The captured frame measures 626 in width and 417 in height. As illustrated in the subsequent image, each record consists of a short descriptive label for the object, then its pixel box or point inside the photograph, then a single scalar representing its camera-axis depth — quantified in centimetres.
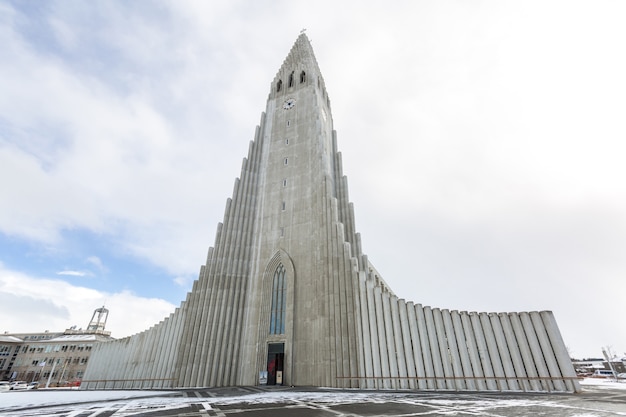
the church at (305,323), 1756
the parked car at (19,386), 4013
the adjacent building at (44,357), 7125
